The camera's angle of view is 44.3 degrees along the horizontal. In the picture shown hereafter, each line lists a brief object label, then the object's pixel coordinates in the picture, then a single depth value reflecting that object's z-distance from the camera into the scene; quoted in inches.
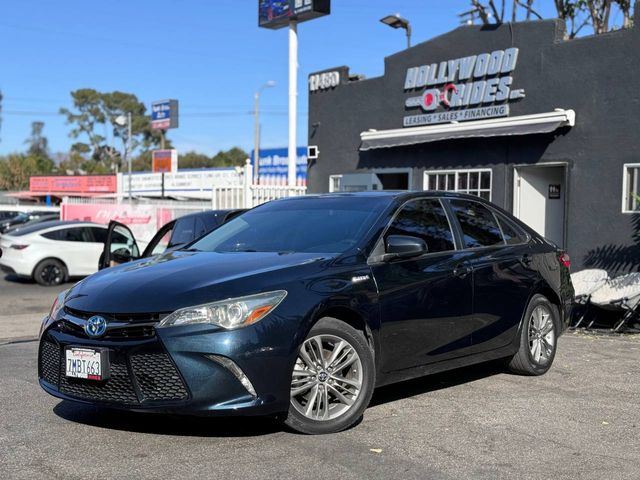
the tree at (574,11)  766.5
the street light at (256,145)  1748.3
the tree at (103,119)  3705.7
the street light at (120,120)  1485.6
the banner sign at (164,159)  1520.7
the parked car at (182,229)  408.8
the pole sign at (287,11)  706.5
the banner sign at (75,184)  2137.6
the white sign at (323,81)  681.0
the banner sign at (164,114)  2134.6
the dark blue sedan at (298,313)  178.9
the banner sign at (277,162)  1615.4
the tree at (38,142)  4837.6
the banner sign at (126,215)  904.3
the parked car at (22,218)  1360.7
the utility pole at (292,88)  732.0
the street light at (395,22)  704.4
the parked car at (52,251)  661.3
